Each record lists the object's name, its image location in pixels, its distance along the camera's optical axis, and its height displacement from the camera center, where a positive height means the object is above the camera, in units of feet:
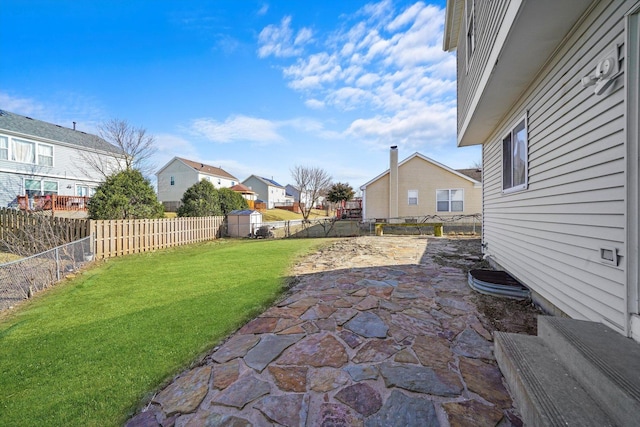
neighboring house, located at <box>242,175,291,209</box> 147.64 +14.01
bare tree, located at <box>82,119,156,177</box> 66.28 +16.92
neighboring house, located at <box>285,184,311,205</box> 190.43 +15.57
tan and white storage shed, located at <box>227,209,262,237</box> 48.06 -1.97
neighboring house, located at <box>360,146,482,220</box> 56.18 +4.94
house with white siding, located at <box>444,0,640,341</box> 6.68 +2.51
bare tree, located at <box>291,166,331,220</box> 111.04 +14.63
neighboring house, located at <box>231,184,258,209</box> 116.70 +9.35
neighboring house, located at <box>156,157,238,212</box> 106.52 +14.52
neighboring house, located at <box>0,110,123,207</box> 53.83 +12.64
